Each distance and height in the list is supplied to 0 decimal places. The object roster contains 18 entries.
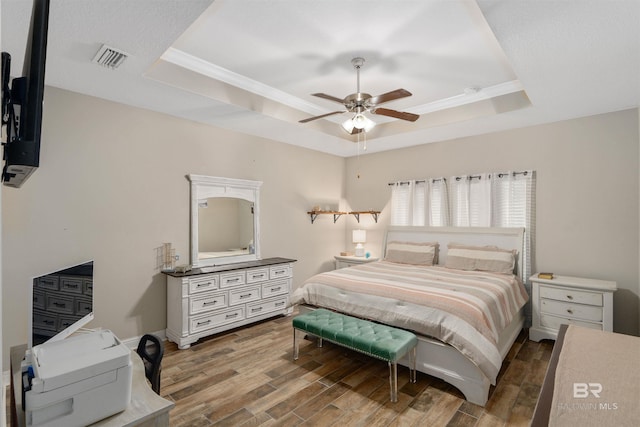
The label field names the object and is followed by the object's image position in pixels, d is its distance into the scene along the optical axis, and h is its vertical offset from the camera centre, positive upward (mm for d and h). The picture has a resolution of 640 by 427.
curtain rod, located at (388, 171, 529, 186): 3983 +538
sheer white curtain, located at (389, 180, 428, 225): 4844 +223
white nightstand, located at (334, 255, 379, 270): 5125 -691
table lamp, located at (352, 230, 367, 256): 5355 -352
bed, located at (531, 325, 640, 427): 1104 -646
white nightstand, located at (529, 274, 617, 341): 3115 -862
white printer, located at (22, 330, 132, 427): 1166 -630
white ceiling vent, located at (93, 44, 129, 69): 2258 +1132
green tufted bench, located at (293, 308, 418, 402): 2406 -950
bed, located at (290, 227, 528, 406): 2432 -762
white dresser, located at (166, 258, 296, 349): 3350 -919
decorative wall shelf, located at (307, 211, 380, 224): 5160 +52
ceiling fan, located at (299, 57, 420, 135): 2629 +954
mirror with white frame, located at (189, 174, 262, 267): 3803 -55
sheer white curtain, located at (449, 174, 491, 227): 4234 +226
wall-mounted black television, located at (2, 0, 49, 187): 1198 +427
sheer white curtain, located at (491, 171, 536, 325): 3881 +144
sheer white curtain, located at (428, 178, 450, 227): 4605 +202
